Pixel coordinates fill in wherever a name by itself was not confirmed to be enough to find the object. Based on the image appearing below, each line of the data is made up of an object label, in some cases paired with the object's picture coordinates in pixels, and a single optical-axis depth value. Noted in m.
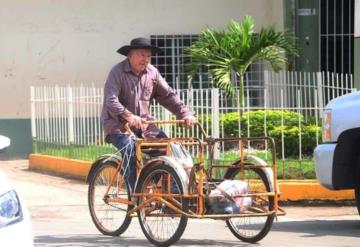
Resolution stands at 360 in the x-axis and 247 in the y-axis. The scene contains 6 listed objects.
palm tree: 26.69
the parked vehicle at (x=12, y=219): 9.02
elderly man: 14.80
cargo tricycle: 13.62
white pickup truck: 15.55
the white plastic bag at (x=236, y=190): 13.63
